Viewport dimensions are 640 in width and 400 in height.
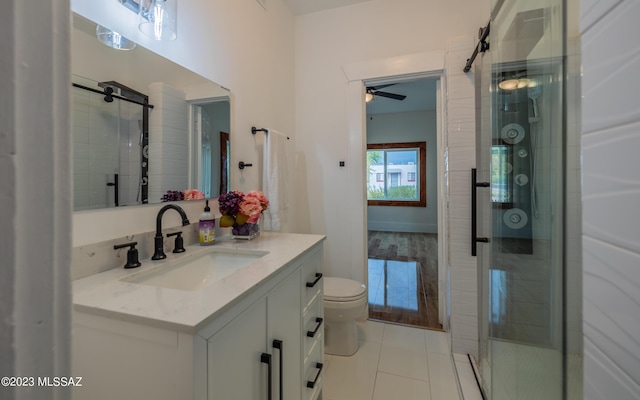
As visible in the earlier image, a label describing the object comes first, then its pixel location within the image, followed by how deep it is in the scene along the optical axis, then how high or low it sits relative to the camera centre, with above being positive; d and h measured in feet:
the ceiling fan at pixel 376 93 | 10.43 +4.49
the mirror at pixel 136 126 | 2.94 +0.97
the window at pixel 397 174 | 18.99 +1.77
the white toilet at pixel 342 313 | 5.72 -2.53
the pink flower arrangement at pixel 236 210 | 4.46 -0.20
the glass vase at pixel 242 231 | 4.57 -0.57
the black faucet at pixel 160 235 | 3.44 -0.49
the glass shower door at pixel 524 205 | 2.89 -0.10
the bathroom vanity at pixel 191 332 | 1.93 -1.13
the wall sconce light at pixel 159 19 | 3.51 +2.48
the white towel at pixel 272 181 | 6.13 +0.39
